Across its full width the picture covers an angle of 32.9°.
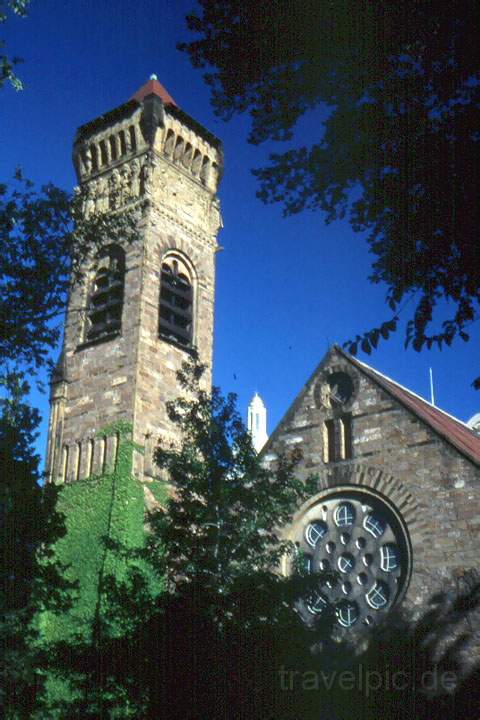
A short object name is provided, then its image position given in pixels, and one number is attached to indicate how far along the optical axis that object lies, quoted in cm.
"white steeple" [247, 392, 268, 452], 9256
